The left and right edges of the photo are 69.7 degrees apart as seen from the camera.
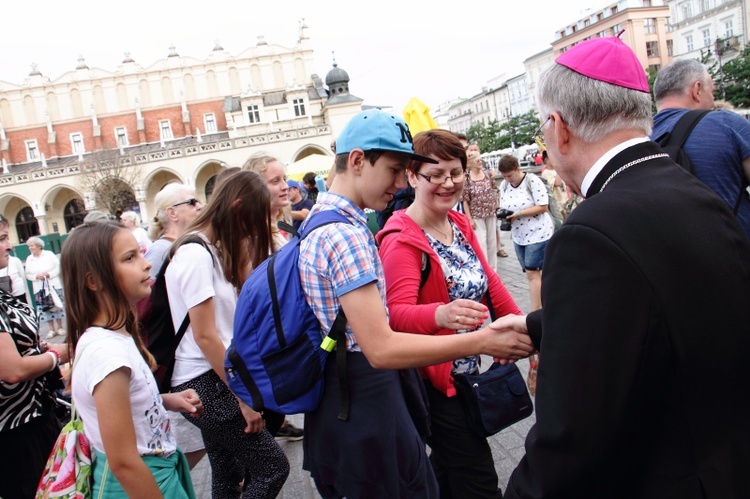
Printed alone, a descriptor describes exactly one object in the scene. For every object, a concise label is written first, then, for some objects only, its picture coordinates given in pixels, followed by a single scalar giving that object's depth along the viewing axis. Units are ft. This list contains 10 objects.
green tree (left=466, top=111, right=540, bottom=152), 198.59
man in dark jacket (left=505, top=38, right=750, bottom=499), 3.67
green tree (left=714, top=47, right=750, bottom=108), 121.60
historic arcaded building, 168.96
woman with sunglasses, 12.26
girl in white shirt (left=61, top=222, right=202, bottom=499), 6.14
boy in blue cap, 5.99
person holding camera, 21.33
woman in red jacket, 7.76
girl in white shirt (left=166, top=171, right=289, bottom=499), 8.70
